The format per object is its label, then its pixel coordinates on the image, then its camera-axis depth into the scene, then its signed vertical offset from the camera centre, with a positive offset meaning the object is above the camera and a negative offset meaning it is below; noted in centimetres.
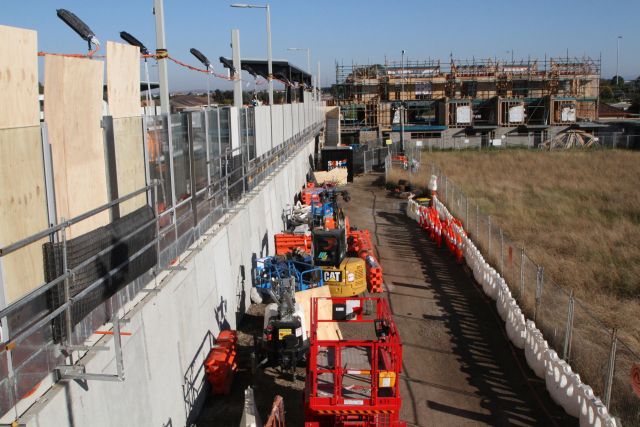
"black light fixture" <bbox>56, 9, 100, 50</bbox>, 934 +136
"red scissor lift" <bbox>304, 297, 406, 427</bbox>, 943 -400
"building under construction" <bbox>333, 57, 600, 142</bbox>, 7356 +123
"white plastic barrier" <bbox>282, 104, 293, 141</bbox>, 2826 -28
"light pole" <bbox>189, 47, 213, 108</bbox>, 1686 +151
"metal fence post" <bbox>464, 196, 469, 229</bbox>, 2383 -410
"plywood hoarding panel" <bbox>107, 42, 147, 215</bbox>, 828 +2
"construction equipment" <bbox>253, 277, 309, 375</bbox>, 1172 -402
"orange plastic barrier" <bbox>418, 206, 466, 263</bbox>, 2111 -414
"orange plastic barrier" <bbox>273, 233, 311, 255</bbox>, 1952 -381
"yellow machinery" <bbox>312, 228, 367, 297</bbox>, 1652 -384
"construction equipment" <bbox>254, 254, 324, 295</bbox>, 1588 -388
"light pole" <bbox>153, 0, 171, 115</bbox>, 1184 +116
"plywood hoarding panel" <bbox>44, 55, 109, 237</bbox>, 681 -15
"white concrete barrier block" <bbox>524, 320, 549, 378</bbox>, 1212 -454
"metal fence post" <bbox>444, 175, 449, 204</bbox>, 3053 -376
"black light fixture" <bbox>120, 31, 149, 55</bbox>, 1262 +154
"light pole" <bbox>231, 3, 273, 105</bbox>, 2701 +269
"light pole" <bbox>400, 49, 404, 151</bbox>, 7644 +284
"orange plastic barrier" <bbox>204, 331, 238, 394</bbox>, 1092 -420
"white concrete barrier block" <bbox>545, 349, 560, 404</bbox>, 1118 -458
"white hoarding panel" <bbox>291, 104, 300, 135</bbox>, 3175 -17
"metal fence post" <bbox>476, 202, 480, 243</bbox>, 2178 -404
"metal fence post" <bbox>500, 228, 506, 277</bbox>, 1765 -395
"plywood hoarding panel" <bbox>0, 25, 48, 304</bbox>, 568 -37
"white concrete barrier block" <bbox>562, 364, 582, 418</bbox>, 1038 -457
